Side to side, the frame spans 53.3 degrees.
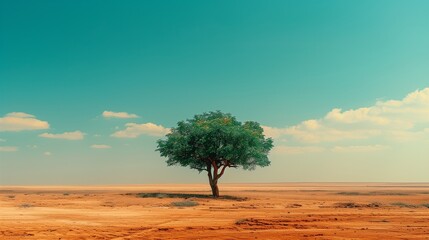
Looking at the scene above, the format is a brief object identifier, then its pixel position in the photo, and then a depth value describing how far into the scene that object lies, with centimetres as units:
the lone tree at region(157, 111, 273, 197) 4647
